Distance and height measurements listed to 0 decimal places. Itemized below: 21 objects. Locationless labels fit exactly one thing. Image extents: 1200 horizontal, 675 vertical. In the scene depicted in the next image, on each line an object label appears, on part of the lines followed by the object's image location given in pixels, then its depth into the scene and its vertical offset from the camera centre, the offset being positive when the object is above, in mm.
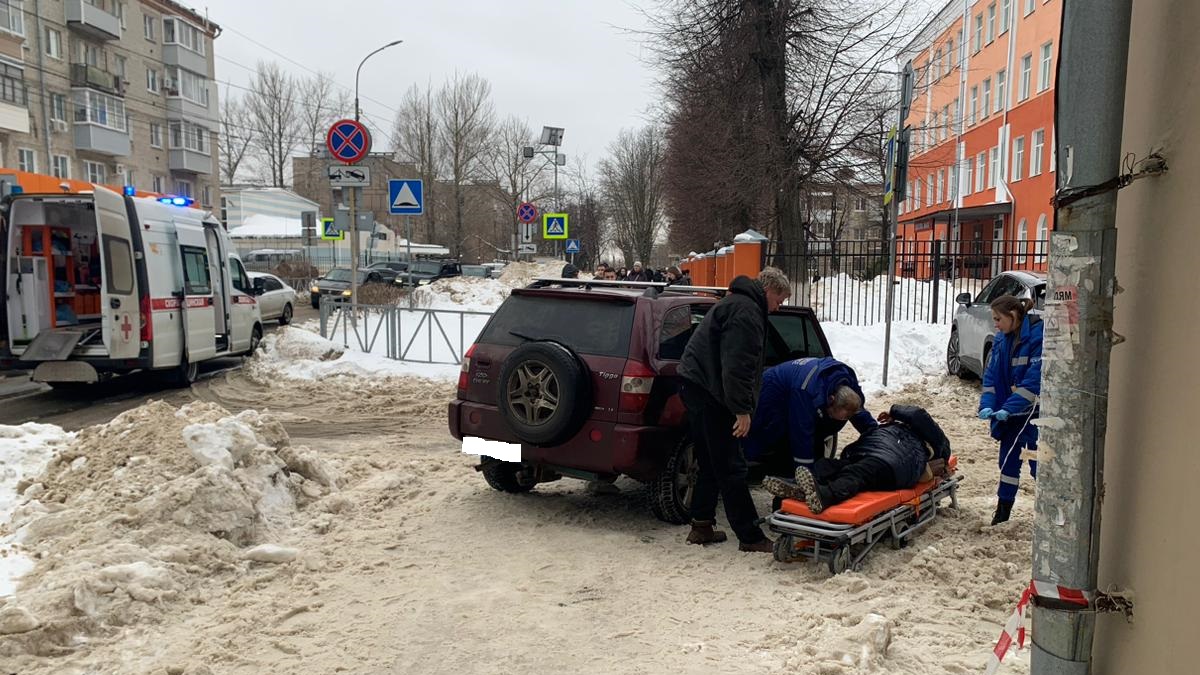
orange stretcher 4719 -1560
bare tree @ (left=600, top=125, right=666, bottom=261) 61875 +4538
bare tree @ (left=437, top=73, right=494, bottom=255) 55906 +8014
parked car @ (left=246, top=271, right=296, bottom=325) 22562 -1156
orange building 32250 +5715
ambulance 10977 -471
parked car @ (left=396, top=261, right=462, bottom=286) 40350 -696
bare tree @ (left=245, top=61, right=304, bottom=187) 69875 +11209
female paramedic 5375 -839
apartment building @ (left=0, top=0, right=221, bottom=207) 38031 +8537
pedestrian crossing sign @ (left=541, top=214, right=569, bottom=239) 26688 +969
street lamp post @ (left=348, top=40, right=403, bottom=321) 13914 +11
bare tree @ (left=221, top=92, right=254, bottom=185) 70625 +9884
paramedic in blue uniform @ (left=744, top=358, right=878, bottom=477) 5449 -969
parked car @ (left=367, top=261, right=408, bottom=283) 38409 -612
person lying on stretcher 4945 -1301
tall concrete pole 2438 -185
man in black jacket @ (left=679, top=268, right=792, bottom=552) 5180 -846
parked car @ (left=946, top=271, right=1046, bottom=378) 10828 -942
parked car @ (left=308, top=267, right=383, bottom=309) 29156 -1011
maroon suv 5535 -886
